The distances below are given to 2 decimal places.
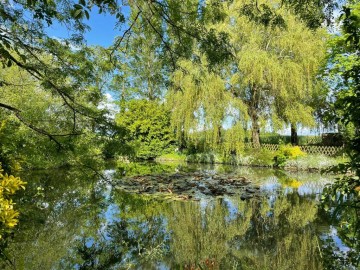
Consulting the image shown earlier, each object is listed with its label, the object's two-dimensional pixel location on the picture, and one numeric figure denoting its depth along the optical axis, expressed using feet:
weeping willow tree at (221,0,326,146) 57.06
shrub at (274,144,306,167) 58.23
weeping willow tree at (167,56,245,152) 61.36
